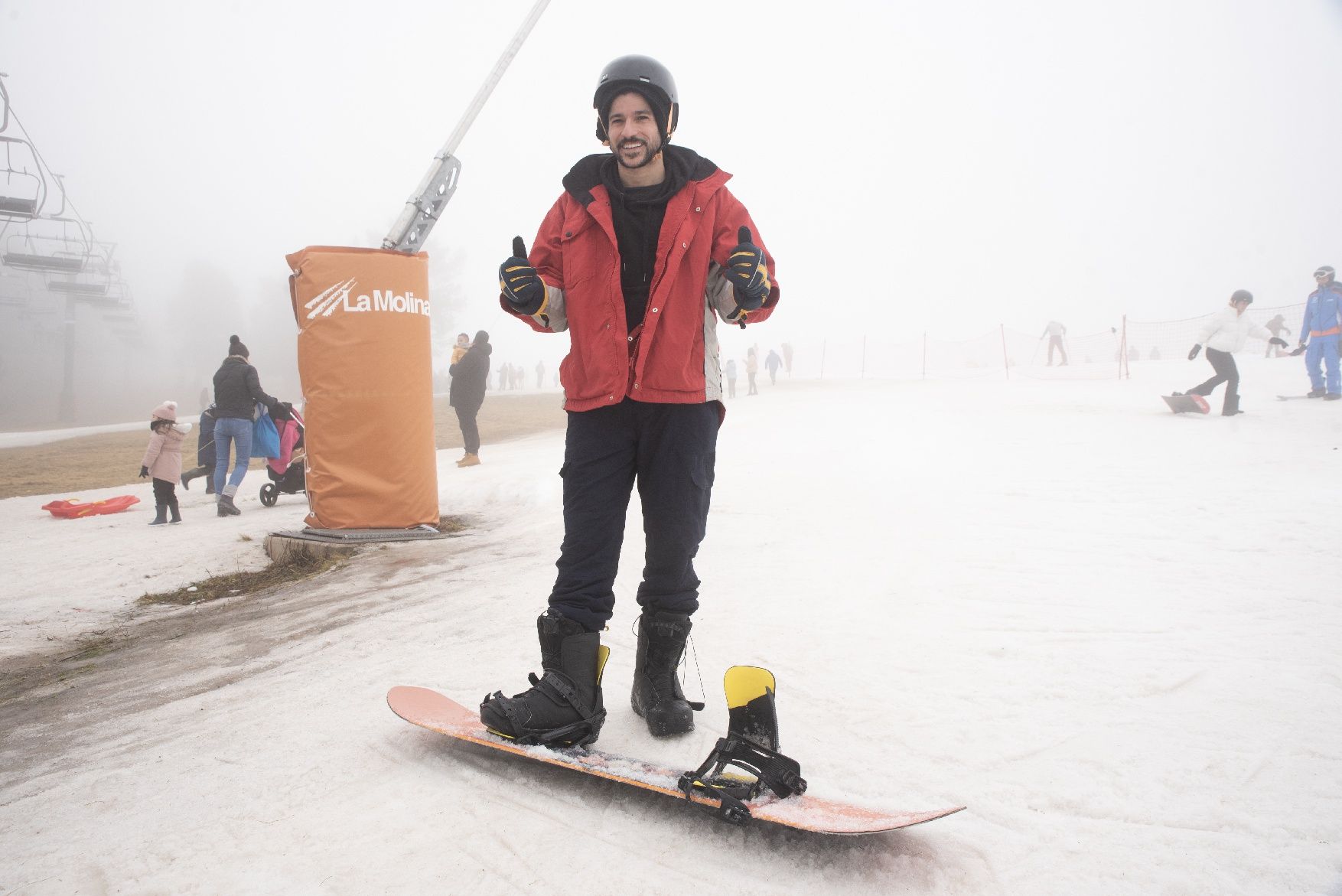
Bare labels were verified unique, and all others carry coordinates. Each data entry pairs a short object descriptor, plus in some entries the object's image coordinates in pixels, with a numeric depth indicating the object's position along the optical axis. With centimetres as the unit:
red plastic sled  855
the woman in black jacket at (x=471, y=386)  1193
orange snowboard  155
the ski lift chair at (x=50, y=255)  2309
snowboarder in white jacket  1033
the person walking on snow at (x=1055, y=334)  2361
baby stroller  877
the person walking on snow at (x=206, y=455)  988
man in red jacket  221
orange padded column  571
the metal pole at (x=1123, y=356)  1828
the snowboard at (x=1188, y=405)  1063
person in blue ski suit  1104
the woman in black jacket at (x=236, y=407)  831
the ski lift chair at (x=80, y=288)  2962
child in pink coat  784
